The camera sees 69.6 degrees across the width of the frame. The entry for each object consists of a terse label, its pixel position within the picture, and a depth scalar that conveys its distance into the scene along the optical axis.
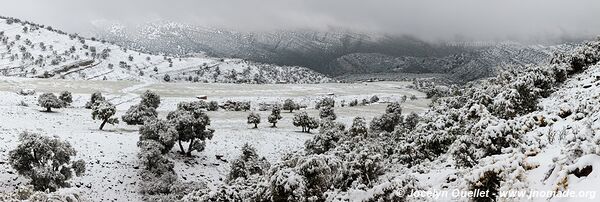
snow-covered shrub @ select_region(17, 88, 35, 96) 107.50
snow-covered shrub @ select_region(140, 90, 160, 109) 94.31
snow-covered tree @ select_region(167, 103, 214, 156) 65.62
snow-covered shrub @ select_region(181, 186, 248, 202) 18.89
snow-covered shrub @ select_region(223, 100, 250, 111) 126.75
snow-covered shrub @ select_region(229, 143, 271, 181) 44.38
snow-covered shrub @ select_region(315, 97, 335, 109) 134.57
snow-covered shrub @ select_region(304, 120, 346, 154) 49.75
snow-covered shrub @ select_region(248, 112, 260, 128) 92.25
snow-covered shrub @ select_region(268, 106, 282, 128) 95.81
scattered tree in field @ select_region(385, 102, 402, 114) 94.22
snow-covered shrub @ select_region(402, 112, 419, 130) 69.19
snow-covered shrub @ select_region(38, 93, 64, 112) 83.00
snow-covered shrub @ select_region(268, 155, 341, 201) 17.38
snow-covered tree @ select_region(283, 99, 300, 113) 123.12
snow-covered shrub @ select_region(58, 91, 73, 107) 103.51
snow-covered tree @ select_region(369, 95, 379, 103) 177.16
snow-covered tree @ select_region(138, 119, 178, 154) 61.22
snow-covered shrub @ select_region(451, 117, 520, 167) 18.23
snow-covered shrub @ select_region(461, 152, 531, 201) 14.13
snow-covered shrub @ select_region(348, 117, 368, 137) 58.08
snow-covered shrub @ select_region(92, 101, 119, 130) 74.25
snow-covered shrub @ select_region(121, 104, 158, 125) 77.50
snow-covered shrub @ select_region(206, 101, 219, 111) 120.00
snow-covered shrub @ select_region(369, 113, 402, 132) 85.00
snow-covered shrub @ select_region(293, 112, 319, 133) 92.86
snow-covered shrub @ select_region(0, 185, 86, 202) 15.81
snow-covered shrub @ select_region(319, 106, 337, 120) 107.53
